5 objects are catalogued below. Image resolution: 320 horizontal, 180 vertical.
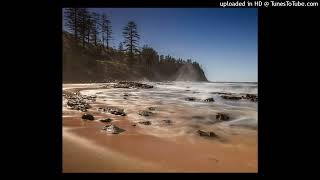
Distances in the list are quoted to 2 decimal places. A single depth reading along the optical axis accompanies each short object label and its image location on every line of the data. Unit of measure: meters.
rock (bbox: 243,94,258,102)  8.03
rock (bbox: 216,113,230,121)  6.45
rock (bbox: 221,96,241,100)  8.59
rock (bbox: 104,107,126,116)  6.29
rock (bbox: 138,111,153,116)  6.33
